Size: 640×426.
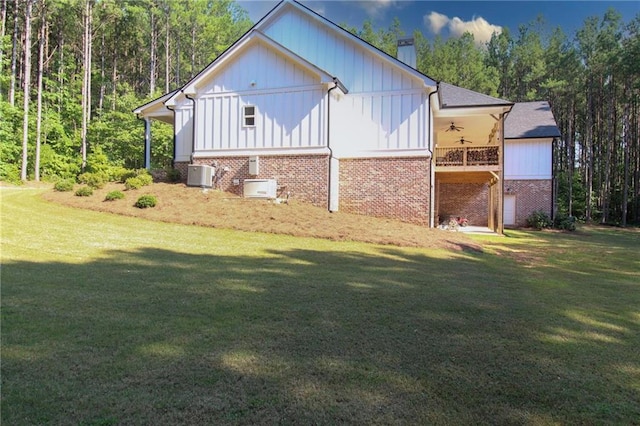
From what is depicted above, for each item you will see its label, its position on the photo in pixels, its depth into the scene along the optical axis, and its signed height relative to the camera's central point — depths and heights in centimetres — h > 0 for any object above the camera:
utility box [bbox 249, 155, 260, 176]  1524 +170
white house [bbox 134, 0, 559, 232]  1491 +347
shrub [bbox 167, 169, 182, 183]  1708 +142
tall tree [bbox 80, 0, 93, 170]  2808 +964
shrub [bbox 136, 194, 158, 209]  1302 +25
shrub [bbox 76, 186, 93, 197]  1416 +58
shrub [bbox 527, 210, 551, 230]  2225 -17
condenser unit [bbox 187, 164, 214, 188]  1523 +131
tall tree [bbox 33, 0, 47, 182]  2548 +528
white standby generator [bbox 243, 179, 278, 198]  1460 +84
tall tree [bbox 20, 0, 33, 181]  2447 +625
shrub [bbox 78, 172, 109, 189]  1521 +109
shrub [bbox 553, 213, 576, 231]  2191 -29
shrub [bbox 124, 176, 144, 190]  1488 +95
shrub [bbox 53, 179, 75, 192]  1510 +80
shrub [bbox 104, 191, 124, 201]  1365 +44
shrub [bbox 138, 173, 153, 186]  1540 +116
